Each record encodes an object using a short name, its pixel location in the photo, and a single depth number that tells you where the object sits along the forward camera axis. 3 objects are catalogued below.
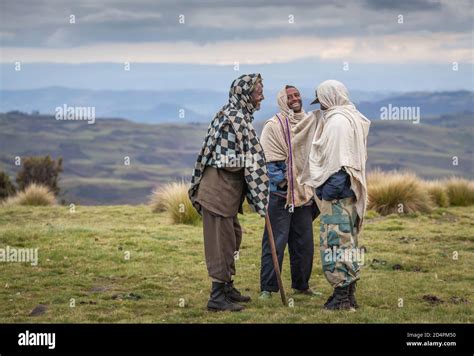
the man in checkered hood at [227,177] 8.76
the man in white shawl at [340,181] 8.71
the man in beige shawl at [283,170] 9.66
